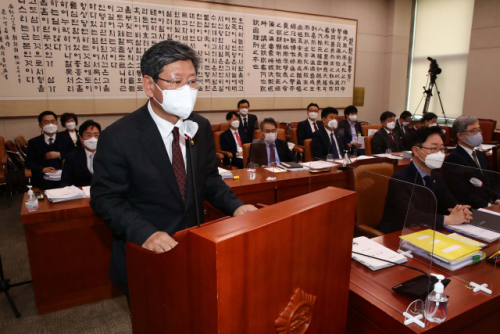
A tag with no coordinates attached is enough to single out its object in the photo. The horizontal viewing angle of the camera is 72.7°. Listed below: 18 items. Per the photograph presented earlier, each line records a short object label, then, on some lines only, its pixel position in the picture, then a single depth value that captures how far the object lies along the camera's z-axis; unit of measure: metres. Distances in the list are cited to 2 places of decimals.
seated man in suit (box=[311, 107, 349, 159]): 4.25
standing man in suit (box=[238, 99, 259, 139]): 5.84
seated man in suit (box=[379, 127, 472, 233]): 1.35
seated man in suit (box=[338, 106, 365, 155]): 5.84
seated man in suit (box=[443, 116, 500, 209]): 1.68
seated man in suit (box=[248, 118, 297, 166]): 3.78
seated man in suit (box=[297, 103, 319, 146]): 5.55
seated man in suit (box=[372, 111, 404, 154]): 4.61
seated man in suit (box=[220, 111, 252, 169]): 4.92
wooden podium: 0.62
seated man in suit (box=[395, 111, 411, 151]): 6.08
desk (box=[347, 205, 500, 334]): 1.10
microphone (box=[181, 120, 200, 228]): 1.04
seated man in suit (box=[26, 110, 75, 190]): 3.87
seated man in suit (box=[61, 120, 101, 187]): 2.94
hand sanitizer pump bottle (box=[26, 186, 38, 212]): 2.16
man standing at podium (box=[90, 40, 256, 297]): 1.08
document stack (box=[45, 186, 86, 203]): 2.34
